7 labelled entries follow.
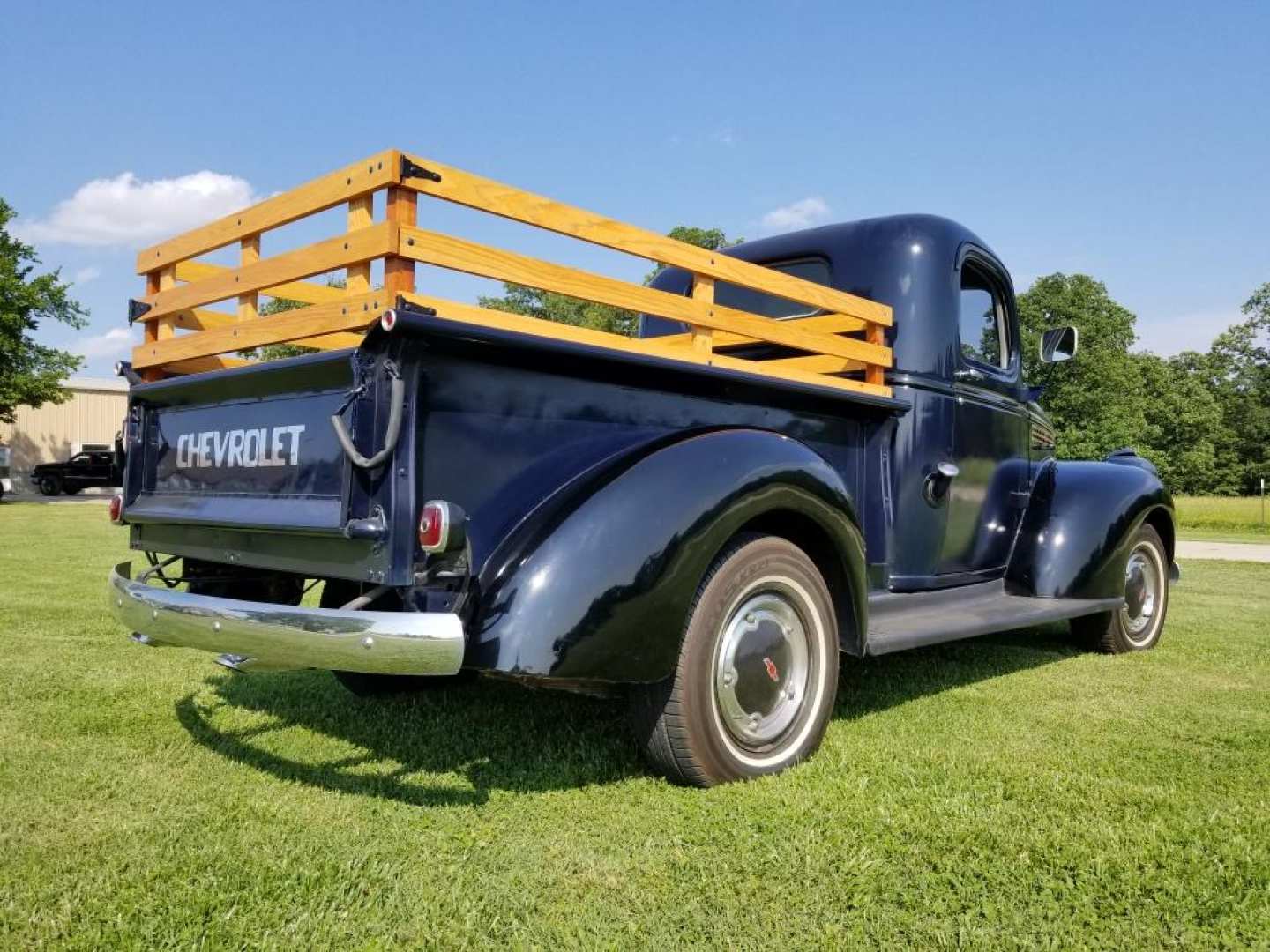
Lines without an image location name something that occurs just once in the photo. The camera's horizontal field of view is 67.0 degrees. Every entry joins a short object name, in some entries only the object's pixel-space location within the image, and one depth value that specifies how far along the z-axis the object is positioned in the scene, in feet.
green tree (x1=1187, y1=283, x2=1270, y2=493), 173.88
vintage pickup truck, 8.05
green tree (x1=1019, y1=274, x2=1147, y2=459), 128.57
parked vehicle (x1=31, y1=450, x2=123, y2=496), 100.37
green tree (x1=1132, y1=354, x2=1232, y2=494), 162.20
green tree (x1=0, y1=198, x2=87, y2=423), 88.99
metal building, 132.26
